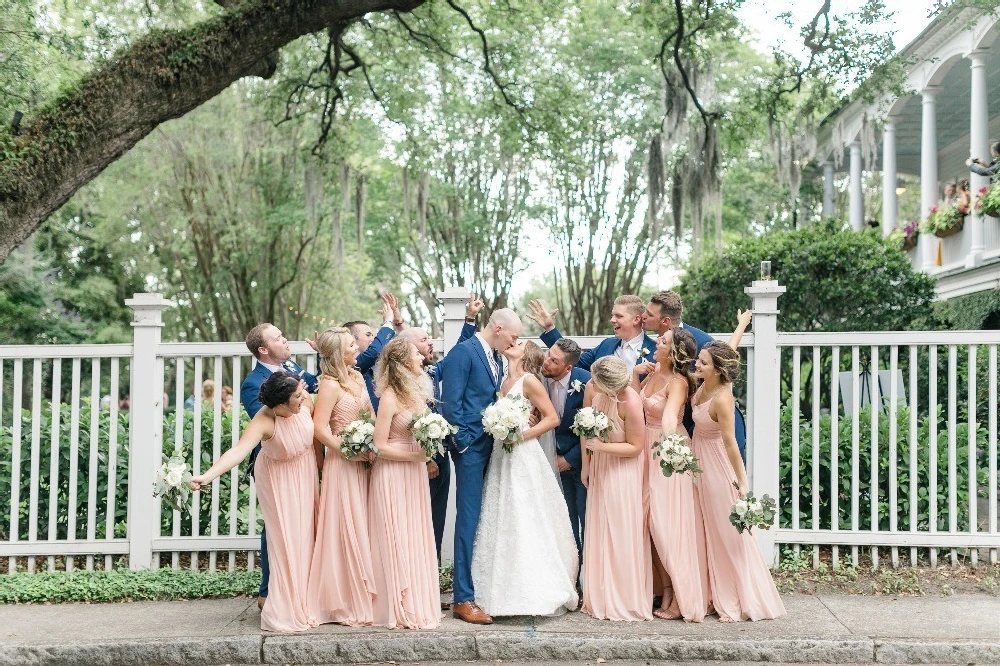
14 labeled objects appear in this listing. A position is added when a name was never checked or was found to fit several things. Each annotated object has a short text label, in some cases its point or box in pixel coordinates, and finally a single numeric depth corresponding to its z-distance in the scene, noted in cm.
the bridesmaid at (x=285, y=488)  555
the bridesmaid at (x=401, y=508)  566
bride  572
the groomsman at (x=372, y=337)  628
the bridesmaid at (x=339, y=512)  573
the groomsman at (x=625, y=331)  630
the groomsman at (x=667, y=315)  620
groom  584
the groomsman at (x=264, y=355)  596
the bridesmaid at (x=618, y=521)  583
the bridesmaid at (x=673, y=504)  582
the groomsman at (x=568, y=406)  616
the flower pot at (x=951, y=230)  1558
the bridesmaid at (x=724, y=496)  572
